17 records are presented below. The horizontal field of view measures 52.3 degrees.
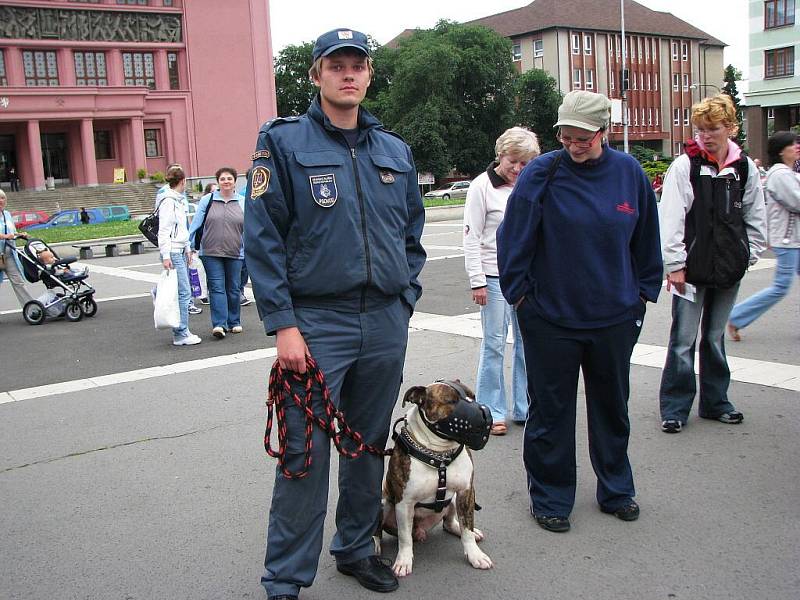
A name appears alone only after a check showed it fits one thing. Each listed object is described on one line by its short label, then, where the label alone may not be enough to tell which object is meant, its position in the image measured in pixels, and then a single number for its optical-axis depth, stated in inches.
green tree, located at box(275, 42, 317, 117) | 2945.4
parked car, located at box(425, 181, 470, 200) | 2069.4
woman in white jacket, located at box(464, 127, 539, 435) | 215.5
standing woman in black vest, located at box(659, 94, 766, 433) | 202.8
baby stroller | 447.5
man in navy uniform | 123.0
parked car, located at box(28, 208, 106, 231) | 1402.6
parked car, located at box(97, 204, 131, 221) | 1572.3
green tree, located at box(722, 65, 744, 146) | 3454.7
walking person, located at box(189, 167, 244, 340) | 372.2
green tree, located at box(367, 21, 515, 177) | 2482.8
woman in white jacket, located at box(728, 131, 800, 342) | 309.6
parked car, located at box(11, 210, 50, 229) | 1349.4
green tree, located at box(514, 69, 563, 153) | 2768.2
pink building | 2065.7
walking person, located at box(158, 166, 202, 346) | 365.1
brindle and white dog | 136.9
